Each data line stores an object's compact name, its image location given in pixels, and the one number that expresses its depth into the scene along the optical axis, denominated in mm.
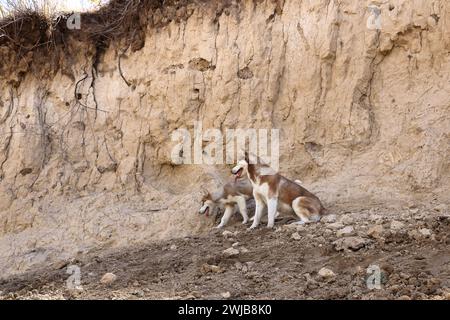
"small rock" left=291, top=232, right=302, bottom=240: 8869
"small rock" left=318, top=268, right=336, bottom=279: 7605
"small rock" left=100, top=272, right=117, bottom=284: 8320
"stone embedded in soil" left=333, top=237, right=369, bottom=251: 8258
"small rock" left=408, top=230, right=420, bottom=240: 8312
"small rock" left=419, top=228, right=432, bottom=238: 8305
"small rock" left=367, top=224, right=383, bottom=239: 8469
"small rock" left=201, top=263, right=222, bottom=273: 8203
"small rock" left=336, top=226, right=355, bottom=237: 8656
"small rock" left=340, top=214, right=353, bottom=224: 9172
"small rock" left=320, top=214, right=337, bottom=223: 9391
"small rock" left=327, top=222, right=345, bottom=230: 8995
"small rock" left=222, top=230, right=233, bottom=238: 9657
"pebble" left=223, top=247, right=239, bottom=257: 8633
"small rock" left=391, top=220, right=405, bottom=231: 8578
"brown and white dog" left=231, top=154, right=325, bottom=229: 9703
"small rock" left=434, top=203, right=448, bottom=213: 9320
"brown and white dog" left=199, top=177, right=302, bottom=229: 10875
